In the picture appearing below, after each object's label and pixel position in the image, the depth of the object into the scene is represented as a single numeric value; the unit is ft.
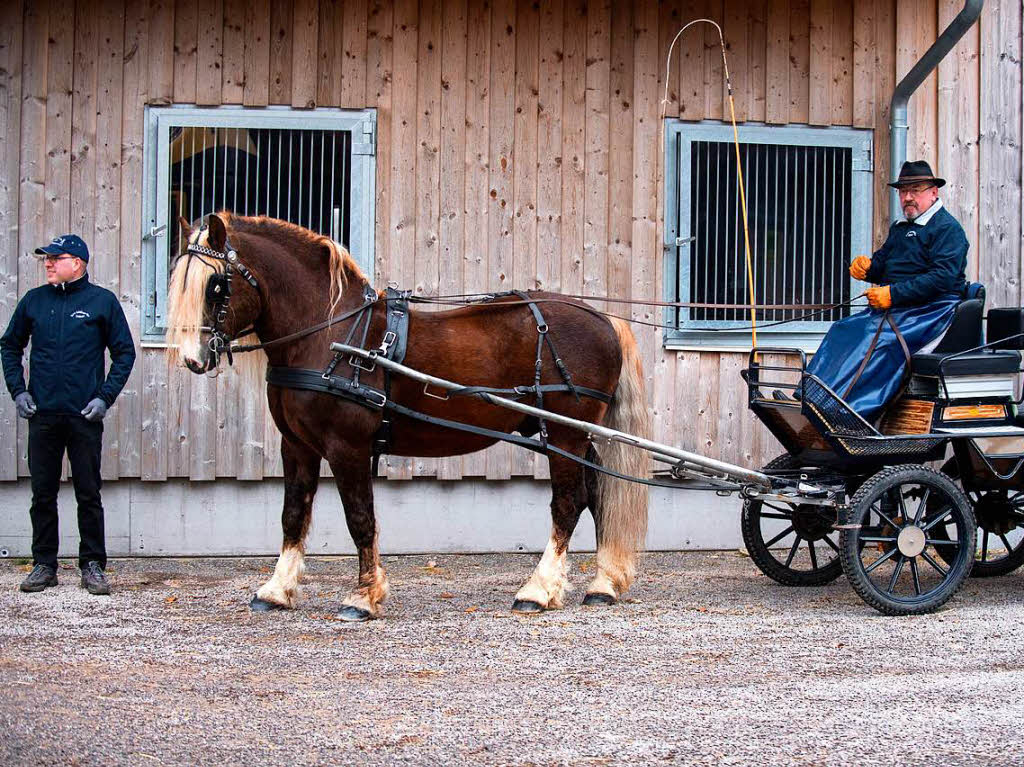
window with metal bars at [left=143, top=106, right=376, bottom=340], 27.30
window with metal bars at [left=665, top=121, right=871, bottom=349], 28.73
